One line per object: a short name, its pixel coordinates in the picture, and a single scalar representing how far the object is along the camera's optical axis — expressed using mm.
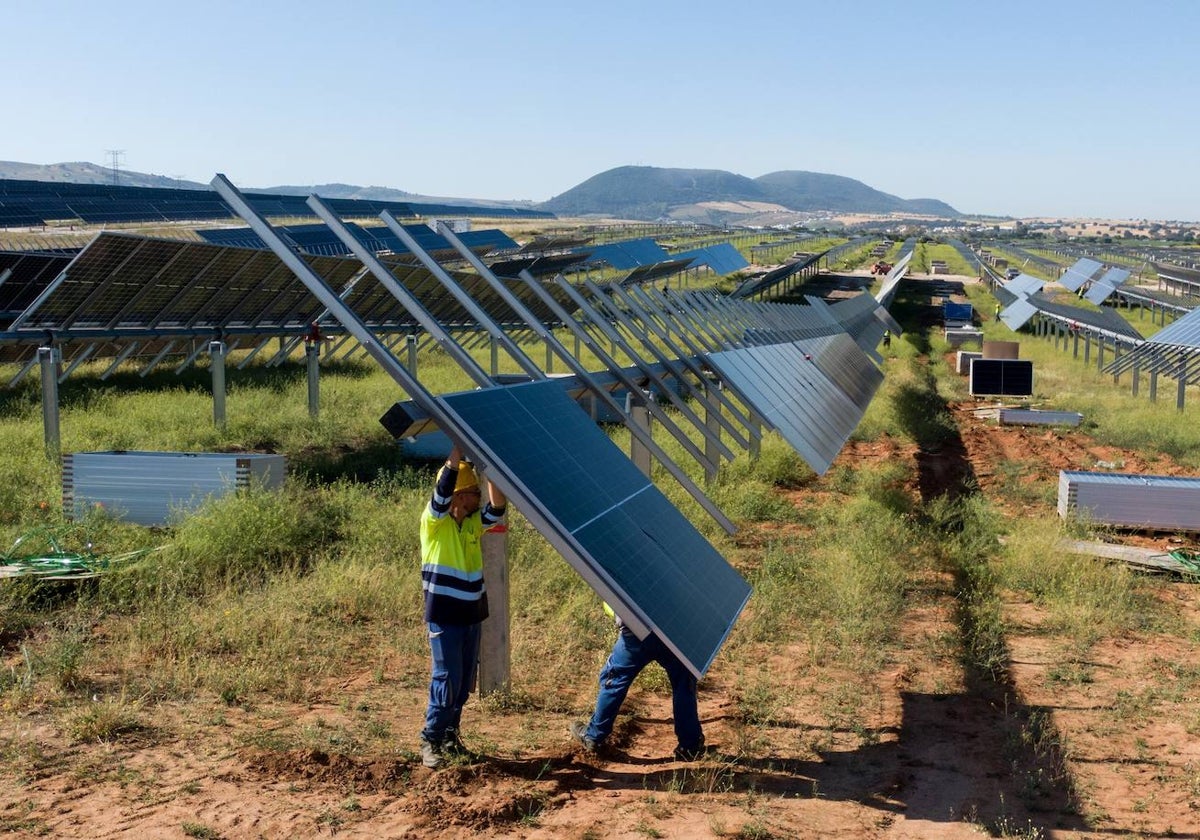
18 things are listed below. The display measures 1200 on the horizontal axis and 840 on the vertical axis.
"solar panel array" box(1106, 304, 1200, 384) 27105
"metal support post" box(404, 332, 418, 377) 24781
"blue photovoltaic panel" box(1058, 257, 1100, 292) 73062
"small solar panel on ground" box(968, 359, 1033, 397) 31156
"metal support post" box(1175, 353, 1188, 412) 26734
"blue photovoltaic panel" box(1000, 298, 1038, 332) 51438
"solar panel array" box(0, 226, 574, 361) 18609
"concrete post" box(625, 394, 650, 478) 12203
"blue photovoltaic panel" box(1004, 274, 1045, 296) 60706
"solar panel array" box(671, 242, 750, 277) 68250
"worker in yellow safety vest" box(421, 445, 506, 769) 6996
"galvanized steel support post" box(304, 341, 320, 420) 20000
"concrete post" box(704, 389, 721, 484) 12812
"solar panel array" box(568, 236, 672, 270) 57594
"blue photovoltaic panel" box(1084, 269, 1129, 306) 62031
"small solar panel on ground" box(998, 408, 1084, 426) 26469
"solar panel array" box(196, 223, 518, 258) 41188
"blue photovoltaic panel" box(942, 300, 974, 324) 60406
